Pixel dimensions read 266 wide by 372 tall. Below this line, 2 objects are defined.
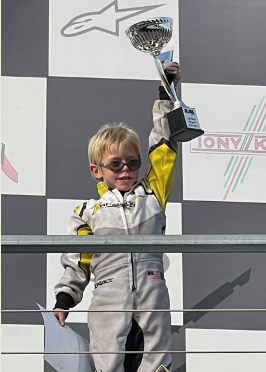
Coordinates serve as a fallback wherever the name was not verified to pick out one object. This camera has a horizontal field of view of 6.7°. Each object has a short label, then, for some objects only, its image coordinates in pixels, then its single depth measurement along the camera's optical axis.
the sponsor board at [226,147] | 6.64
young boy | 5.65
